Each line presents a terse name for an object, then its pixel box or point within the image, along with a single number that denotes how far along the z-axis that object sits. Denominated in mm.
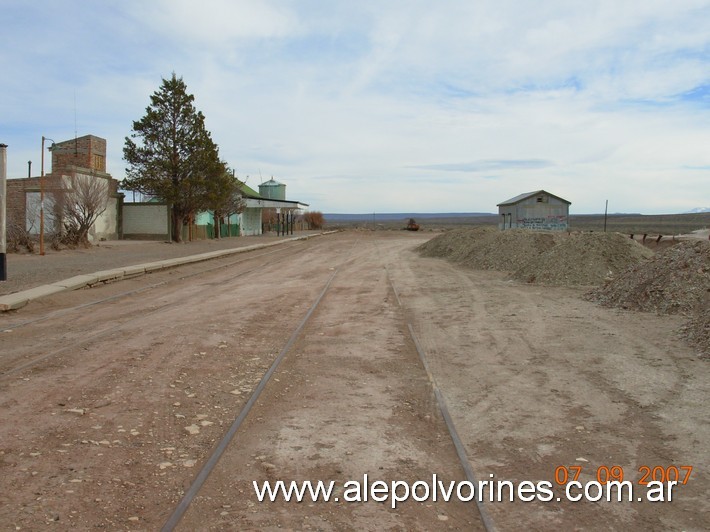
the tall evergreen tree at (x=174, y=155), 43344
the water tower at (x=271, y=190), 95312
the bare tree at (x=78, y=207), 34562
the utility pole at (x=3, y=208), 17031
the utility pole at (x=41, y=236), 29289
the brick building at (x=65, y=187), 35438
